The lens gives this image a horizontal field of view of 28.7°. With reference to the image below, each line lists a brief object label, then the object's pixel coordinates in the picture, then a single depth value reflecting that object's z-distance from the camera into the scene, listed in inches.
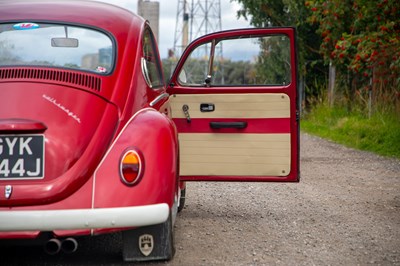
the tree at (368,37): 571.5
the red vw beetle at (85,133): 186.2
